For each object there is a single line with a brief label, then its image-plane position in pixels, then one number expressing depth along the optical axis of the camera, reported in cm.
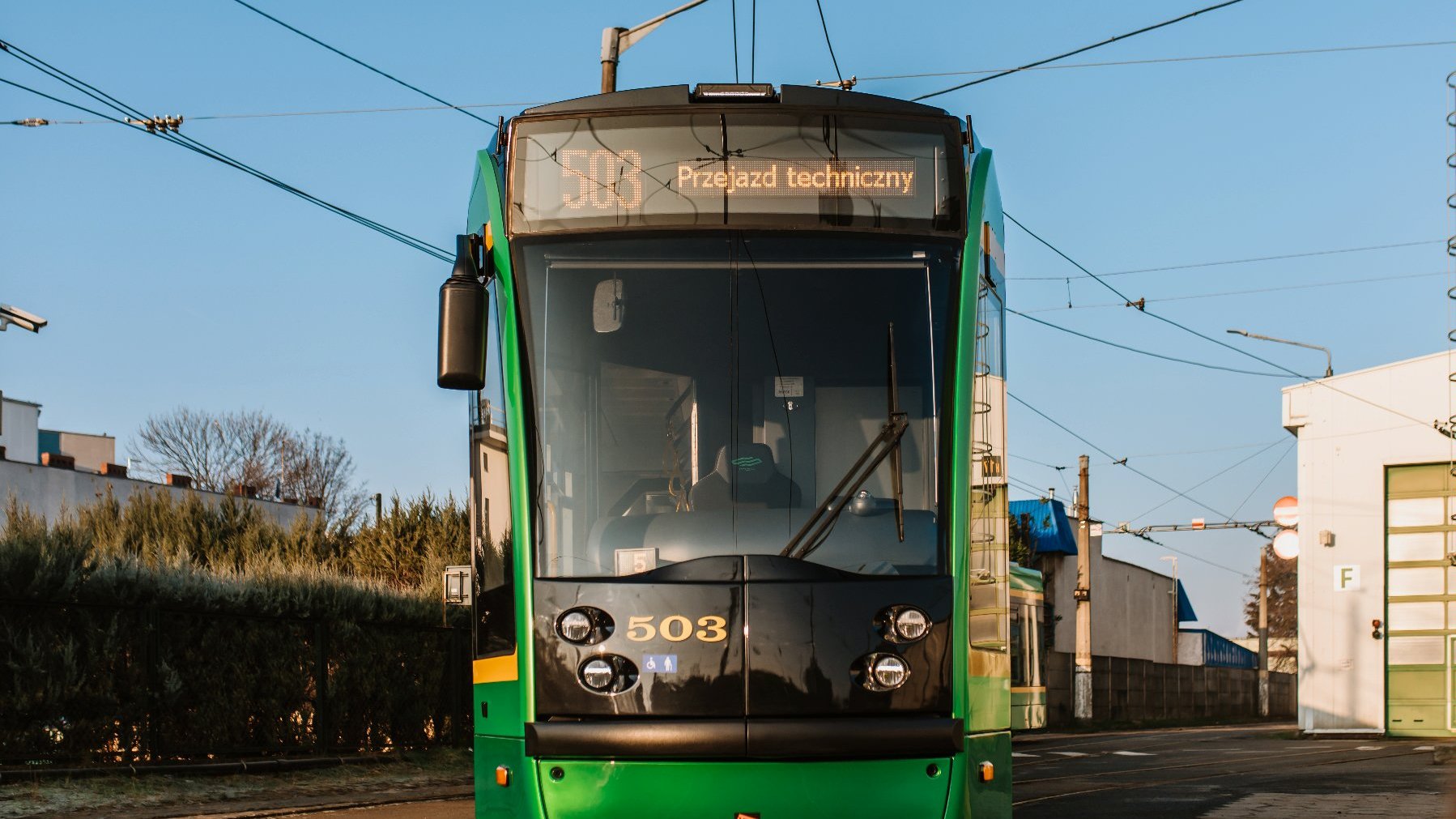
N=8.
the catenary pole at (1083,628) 4197
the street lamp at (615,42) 1806
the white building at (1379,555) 3366
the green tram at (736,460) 672
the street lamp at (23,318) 2434
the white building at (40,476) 4628
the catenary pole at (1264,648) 6069
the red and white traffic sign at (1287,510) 4184
